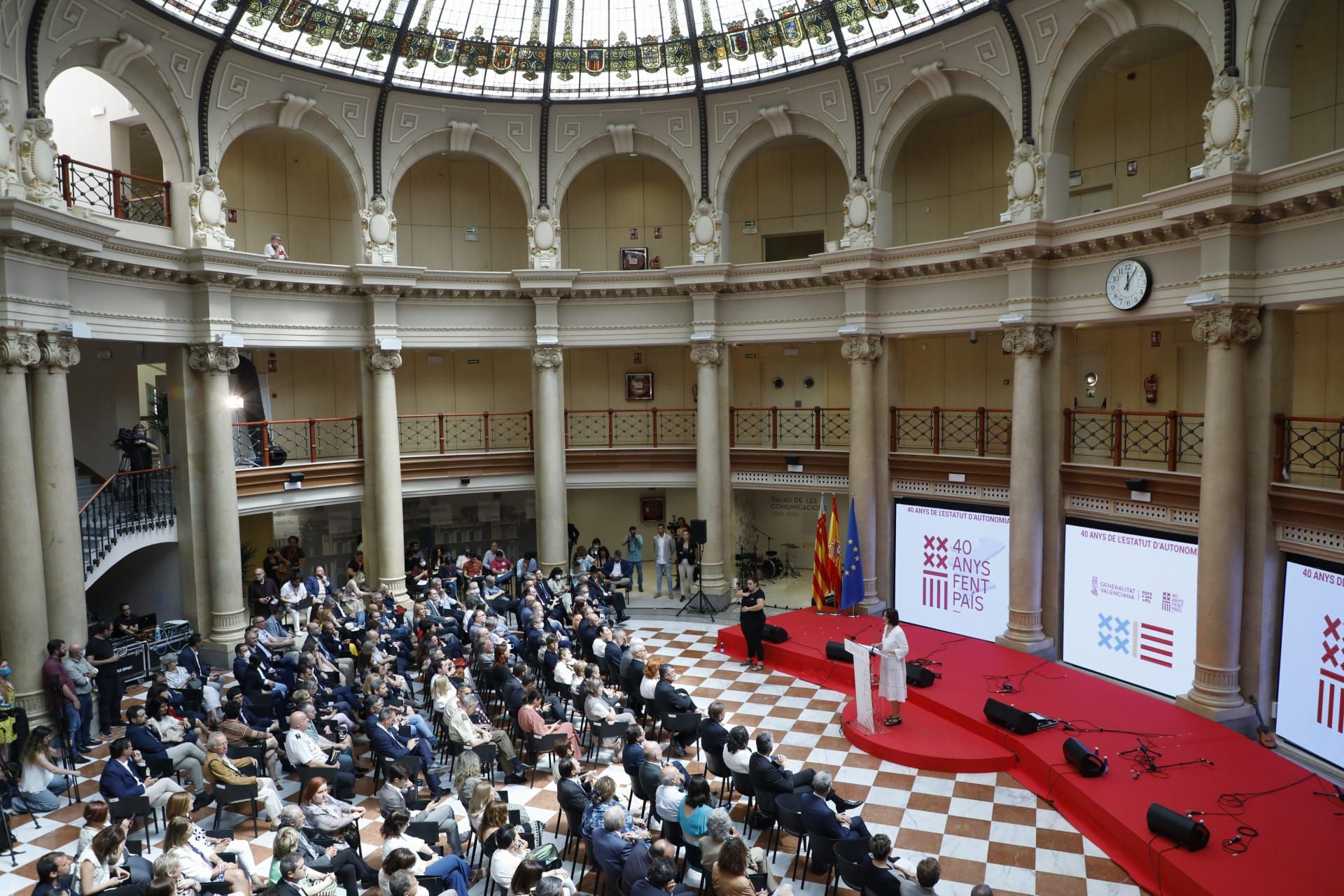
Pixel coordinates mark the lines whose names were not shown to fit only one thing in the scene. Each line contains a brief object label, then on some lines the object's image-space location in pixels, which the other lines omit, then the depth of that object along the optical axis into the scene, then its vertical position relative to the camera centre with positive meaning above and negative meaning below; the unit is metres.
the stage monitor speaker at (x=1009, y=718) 11.62 -4.28
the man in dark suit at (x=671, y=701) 11.90 -4.00
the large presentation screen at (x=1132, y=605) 13.23 -3.34
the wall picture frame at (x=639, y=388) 23.00 +0.56
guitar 11.33 -4.45
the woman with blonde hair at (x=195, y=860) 7.48 -3.87
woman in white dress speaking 12.12 -3.61
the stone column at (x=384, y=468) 18.64 -1.14
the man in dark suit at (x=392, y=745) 10.39 -3.98
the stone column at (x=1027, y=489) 15.21 -1.56
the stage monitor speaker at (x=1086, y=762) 10.28 -4.30
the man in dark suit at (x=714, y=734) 10.57 -3.97
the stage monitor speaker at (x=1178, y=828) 8.55 -4.29
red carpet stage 8.52 -4.50
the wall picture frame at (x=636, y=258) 21.53 +3.72
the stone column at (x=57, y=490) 12.70 -1.00
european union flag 17.61 -3.45
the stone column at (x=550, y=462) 19.86 -1.17
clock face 13.17 +1.74
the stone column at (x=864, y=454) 17.86 -1.02
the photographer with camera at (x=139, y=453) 15.49 -0.58
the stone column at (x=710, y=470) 19.69 -1.43
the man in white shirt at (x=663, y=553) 20.72 -3.44
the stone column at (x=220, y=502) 15.97 -1.55
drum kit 22.06 -4.09
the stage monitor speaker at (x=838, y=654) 14.81 -4.23
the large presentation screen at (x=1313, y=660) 10.92 -3.45
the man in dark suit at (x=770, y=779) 9.38 -4.05
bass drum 22.44 -4.20
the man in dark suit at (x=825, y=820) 8.29 -3.97
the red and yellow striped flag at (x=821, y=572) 18.11 -3.47
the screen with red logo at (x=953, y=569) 16.41 -3.28
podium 12.21 -3.88
